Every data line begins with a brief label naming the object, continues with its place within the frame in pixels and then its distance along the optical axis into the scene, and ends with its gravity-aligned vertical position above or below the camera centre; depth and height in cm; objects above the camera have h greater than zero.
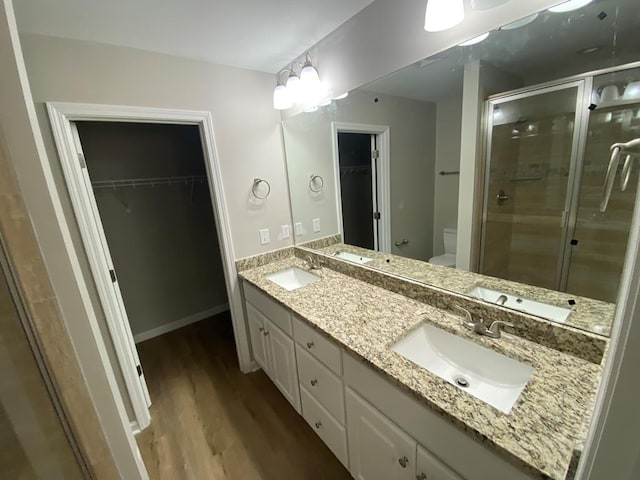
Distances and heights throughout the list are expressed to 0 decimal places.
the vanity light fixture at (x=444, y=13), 97 +58
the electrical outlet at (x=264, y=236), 218 -40
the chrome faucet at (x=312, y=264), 207 -64
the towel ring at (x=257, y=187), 206 +0
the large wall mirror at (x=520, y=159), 84 +3
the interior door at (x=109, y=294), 153 -58
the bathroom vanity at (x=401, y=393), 70 -68
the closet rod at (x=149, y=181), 252 +15
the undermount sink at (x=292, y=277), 204 -72
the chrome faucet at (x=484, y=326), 108 -65
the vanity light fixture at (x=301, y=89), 166 +62
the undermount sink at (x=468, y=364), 95 -77
